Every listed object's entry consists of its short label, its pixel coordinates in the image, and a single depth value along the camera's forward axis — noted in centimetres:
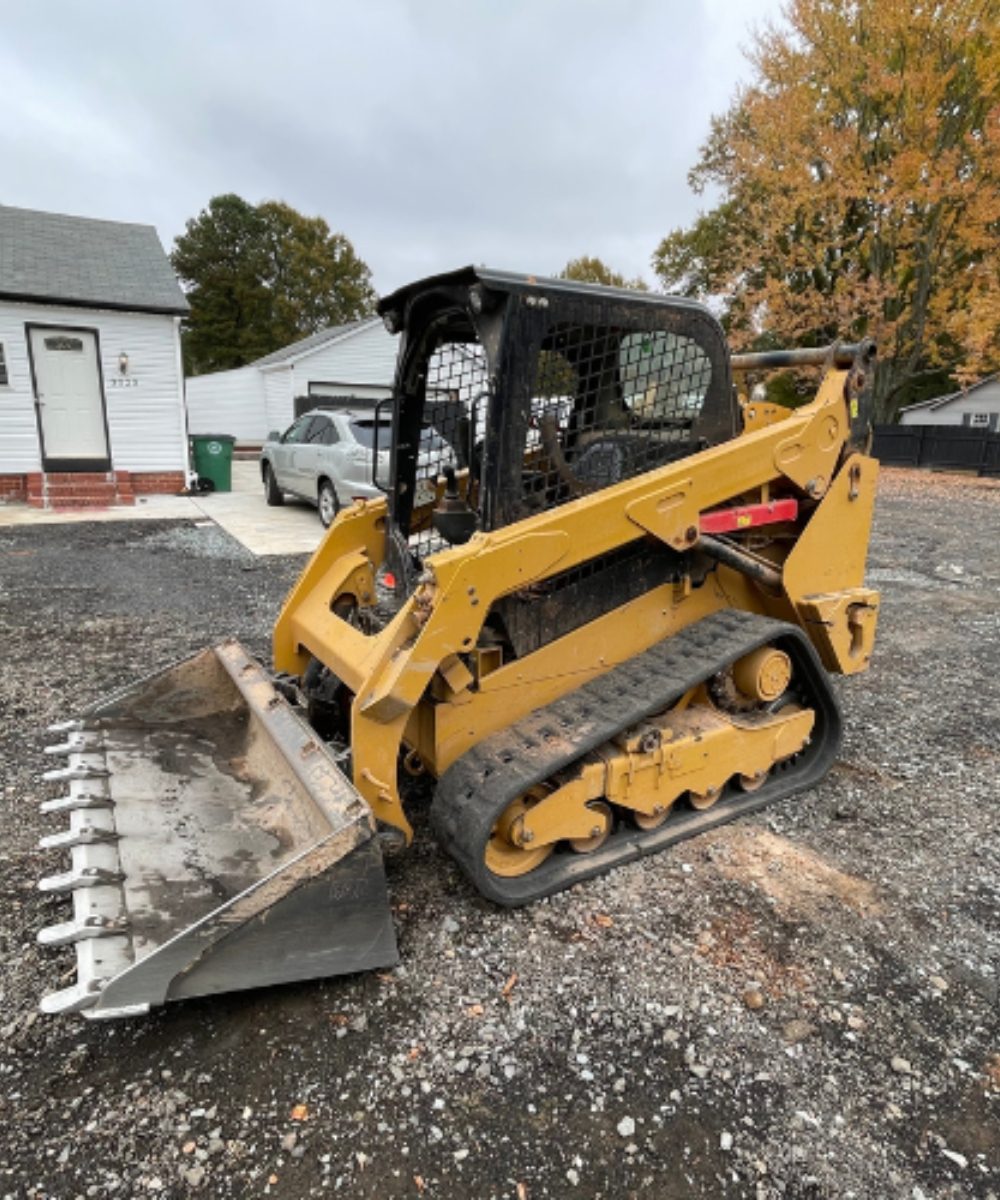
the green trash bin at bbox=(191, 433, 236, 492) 1471
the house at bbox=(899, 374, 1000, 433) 3547
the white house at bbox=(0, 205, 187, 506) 1236
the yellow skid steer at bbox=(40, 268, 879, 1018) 238
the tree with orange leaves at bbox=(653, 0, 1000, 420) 1914
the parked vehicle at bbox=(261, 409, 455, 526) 1006
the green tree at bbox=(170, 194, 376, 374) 4719
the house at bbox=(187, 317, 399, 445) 2333
